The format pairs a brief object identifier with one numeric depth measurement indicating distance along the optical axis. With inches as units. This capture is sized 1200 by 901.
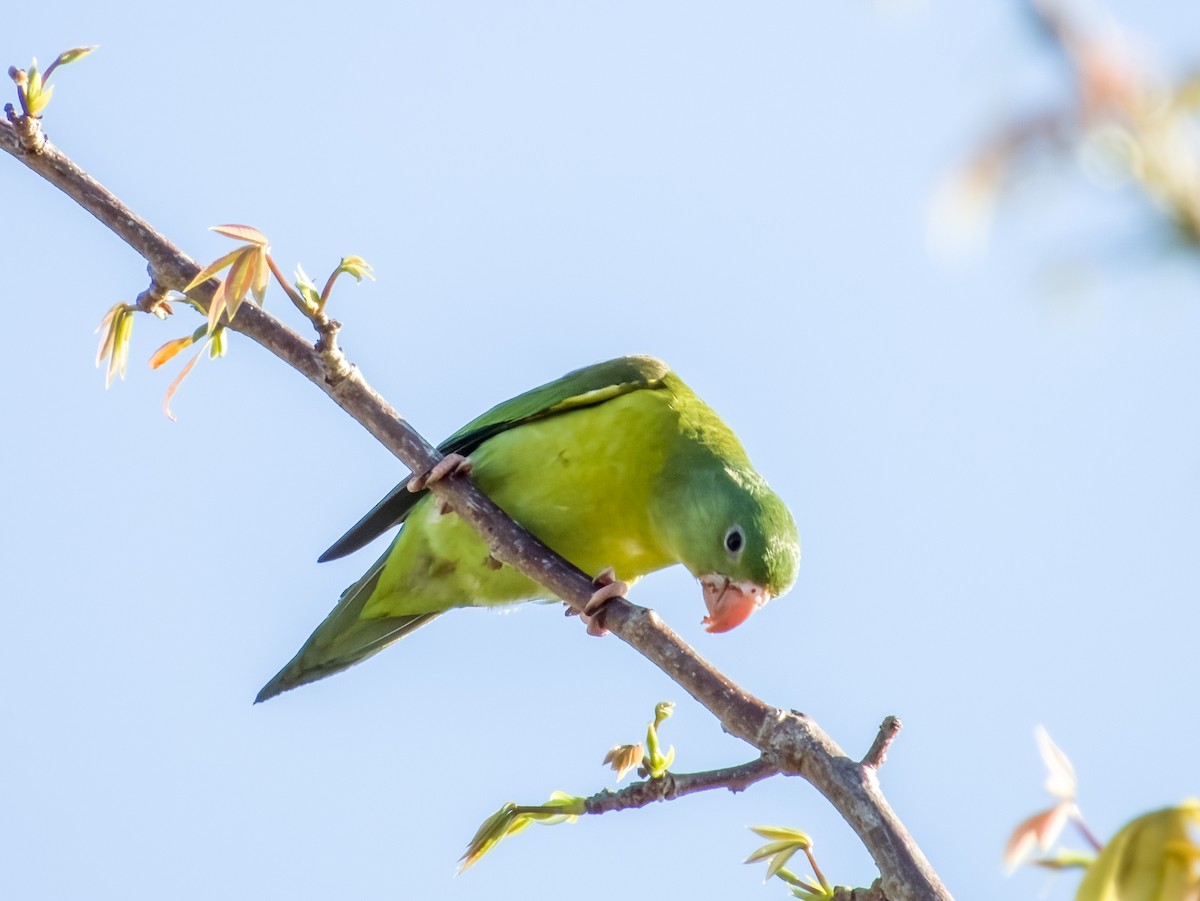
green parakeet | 386.6
